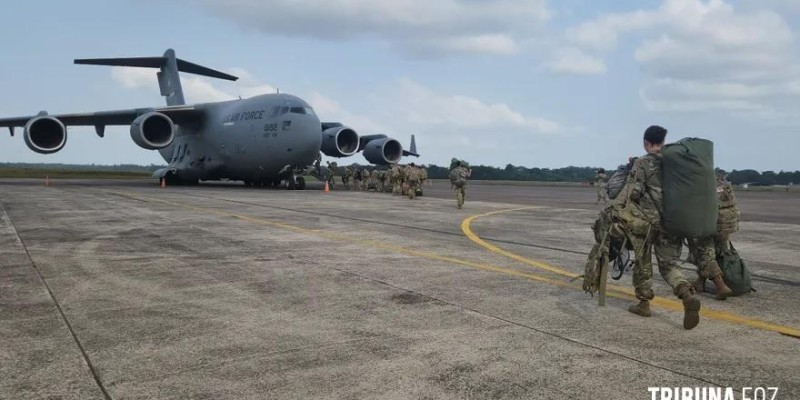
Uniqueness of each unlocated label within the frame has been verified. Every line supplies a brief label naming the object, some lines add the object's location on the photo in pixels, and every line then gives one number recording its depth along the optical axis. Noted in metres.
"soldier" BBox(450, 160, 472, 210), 17.50
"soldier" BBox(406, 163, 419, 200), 23.02
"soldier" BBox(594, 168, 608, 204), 22.07
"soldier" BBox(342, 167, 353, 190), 35.65
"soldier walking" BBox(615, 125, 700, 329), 4.91
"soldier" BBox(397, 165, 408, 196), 24.23
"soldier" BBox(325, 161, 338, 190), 30.34
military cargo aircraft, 25.44
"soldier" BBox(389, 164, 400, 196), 25.95
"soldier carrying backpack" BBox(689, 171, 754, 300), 5.69
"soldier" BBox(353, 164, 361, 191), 32.51
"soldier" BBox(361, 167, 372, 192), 31.95
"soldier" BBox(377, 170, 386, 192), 30.14
